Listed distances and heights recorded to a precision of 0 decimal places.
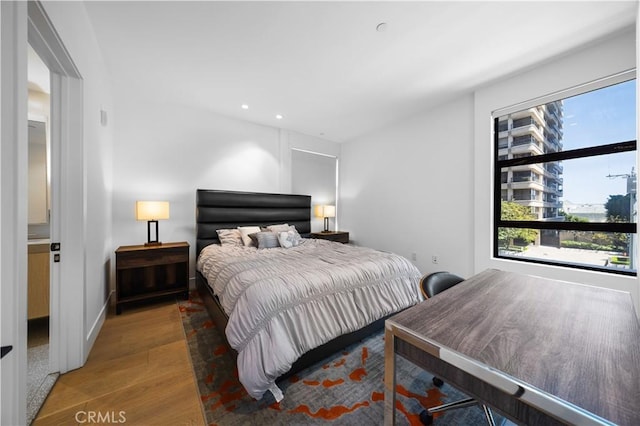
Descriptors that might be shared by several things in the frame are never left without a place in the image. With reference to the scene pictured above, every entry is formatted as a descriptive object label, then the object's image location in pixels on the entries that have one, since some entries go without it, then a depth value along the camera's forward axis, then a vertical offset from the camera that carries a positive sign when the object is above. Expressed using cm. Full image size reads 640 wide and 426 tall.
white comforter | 146 -69
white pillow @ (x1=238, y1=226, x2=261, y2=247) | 316 -30
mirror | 234 +40
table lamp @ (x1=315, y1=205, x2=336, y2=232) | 455 +2
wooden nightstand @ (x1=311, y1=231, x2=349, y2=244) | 434 -46
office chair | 127 -52
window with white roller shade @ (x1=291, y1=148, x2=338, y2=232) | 459 +74
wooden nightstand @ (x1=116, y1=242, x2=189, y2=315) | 256 -79
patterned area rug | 133 -120
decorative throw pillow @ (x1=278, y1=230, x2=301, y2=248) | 315 -39
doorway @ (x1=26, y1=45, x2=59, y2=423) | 162 -28
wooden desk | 56 -45
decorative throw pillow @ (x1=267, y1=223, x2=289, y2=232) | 347 -25
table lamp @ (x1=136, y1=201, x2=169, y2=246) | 272 +0
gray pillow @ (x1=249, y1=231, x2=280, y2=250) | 306 -37
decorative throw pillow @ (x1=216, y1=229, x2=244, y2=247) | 319 -37
